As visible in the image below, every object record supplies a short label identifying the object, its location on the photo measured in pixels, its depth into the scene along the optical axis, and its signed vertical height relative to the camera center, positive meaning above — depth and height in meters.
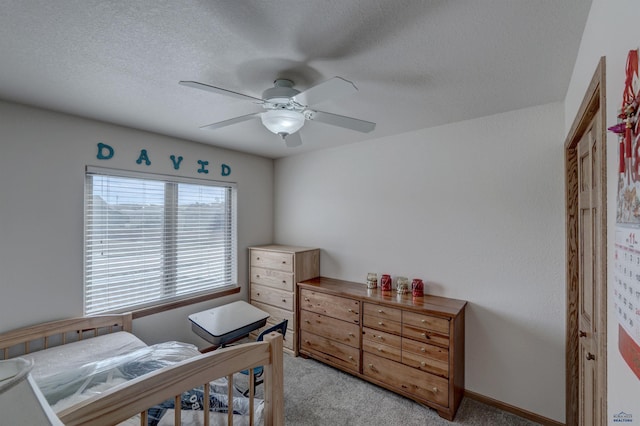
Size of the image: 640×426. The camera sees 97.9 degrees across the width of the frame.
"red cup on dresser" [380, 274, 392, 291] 2.84 -0.70
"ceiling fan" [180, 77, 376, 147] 1.44 +0.63
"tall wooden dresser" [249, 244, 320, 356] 3.25 -0.77
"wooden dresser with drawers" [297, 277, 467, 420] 2.24 -1.14
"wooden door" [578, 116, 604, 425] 1.45 -0.37
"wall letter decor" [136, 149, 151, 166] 2.79 +0.57
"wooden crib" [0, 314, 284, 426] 0.86 -0.63
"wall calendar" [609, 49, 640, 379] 0.65 -0.02
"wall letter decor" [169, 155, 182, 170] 3.05 +0.58
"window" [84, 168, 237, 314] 2.56 -0.26
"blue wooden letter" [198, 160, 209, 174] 3.28 +0.57
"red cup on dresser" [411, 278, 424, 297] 2.65 -0.71
